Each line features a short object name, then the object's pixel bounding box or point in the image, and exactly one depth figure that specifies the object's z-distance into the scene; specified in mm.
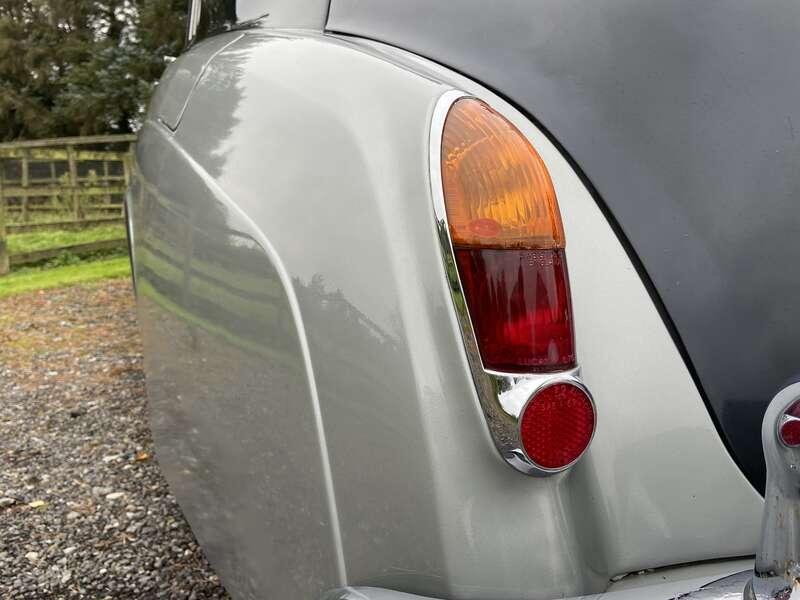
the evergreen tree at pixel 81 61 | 13922
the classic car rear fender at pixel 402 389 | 996
